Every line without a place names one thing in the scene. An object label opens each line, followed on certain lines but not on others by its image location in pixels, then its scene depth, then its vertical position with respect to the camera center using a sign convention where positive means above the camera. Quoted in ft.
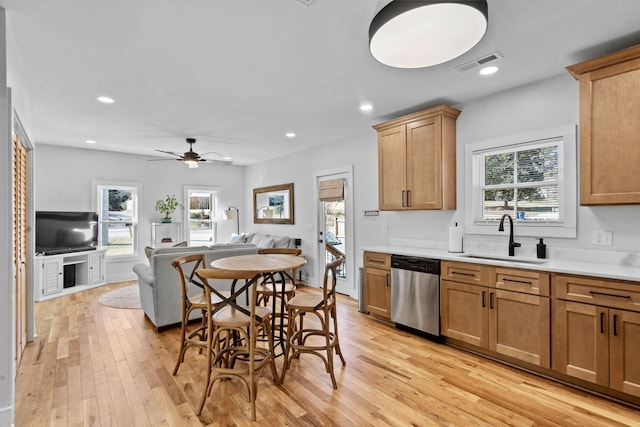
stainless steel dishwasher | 10.98 -2.91
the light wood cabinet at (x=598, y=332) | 7.25 -2.90
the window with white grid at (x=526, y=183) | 9.72 +0.96
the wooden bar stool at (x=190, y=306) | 7.43 -2.43
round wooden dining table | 7.94 -1.38
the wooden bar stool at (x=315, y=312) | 8.43 -2.82
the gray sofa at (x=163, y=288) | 12.11 -2.87
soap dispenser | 9.89 -1.17
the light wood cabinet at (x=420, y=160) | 11.87 +2.03
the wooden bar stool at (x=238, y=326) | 7.14 -2.66
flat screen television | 17.78 -1.04
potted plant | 22.27 +0.50
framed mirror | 21.88 +0.61
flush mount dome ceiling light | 4.77 +2.97
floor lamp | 24.21 -0.08
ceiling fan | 16.44 +2.86
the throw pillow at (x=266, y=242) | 20.87 -1.98
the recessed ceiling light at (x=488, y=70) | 9.27 +4.16
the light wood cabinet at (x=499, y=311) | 8.63 -2.94
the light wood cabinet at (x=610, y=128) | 7.79 +2.12
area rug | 15.71 -4.44
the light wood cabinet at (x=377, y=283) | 12.67 -2.92
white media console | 16.74 -3.36
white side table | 22.07 -1.44
